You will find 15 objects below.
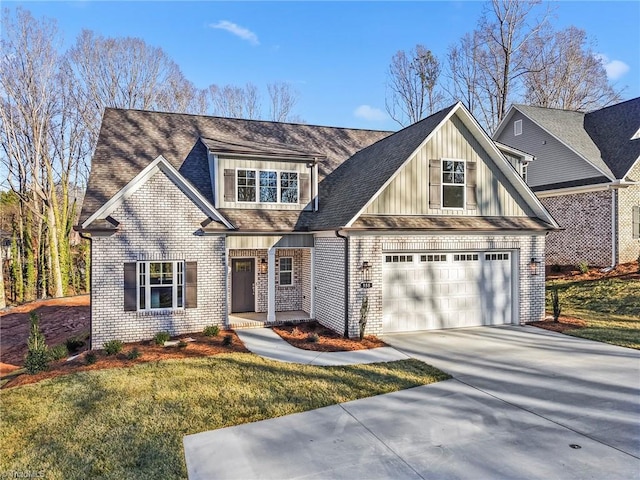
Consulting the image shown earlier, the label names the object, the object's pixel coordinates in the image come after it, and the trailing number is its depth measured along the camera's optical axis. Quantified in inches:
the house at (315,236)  439.2
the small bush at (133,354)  362.6
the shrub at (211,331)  444.5
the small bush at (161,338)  416.5
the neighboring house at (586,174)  746.8
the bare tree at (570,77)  1293.1
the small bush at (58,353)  388.2
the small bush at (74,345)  429.4
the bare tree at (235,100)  1413.6
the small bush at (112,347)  381.1
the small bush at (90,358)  351.9
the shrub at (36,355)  337.4
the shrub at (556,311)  497.4
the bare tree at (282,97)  1417.3
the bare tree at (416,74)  1259.8
